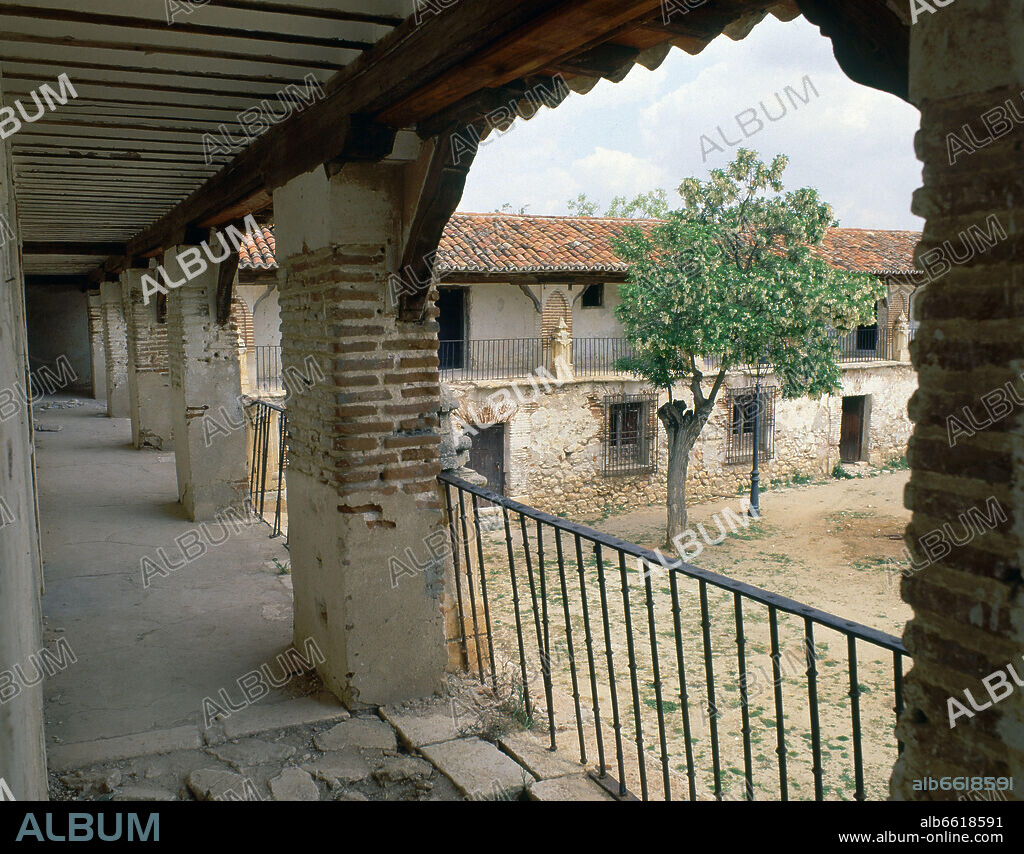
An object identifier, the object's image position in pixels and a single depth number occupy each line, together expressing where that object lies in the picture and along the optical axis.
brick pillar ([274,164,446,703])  3.86
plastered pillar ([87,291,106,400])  17.14
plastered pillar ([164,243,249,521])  7.85
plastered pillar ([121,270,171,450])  11.34
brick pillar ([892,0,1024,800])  1.42
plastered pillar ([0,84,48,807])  1.38
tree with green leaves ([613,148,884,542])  14.21
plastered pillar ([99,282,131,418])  14.71
